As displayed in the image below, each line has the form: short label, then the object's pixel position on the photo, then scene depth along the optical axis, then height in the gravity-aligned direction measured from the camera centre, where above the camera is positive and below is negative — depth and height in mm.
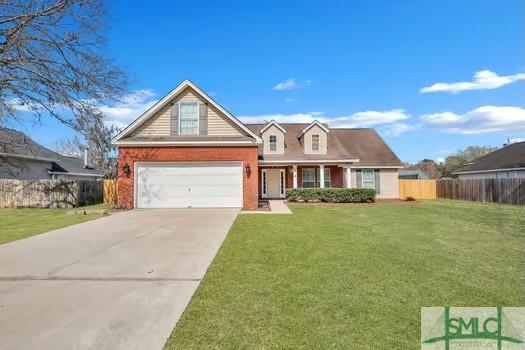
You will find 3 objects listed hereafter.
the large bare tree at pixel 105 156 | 36906 +3481
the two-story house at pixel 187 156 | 15734 +1366
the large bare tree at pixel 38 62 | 9273 +3923
